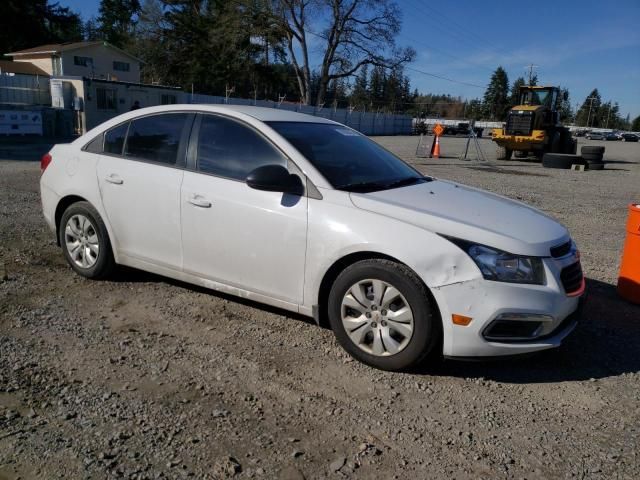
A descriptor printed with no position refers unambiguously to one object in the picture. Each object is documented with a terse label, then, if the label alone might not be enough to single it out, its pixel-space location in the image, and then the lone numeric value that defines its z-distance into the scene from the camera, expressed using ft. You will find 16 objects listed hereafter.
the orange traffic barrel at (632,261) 15.88
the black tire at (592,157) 68.29
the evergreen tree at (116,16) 244.42
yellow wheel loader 73.97
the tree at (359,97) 346.13
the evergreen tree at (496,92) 402.72
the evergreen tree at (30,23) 162.71
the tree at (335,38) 167.84
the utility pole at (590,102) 454.40
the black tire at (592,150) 68.59
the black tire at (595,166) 67.62
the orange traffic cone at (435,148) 75.86
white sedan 10.52
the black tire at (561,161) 65.31
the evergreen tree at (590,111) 458.09
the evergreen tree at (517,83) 400.10
